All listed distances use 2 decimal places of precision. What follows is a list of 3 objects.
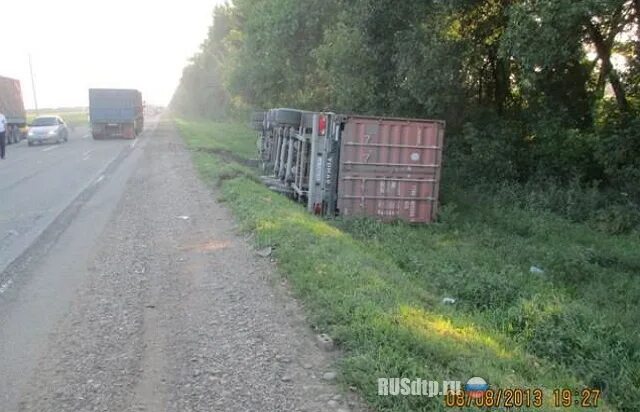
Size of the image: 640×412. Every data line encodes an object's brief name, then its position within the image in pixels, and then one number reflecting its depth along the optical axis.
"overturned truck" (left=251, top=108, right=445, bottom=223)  11.10
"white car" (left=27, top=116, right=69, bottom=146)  30.91
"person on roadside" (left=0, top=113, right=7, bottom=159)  22.93
